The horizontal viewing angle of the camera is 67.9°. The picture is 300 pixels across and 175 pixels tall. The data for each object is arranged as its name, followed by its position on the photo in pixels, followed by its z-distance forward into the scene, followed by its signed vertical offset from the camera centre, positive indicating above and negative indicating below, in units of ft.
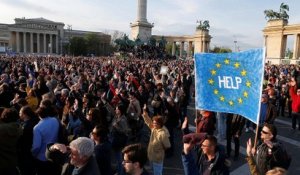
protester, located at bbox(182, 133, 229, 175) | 8.85 -3.61
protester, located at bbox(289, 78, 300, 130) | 23.38 -3.24
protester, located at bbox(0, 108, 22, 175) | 9.36 -3.26
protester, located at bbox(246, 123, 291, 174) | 9.28 -3.61
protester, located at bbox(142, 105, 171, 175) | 12.65 -4.35
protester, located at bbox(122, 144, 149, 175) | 6.95 -2.95
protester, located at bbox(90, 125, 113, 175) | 9.66 -3.59
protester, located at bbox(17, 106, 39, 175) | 10.94 -3.78
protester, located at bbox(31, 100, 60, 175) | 10.71 -3.47
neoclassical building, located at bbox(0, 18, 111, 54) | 244.70 +30.29
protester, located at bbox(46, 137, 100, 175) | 7.45 -3.12
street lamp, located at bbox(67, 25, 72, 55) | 295.50 +48.86
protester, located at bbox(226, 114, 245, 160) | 17.33 -4.68
